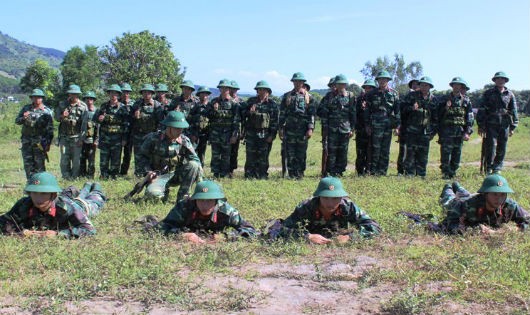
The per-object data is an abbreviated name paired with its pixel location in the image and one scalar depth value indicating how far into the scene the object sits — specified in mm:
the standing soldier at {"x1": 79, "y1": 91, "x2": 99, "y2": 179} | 10742
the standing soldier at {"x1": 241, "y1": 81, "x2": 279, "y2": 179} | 10430
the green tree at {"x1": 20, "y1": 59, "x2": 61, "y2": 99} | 36219
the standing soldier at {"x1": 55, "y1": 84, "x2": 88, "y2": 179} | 10555
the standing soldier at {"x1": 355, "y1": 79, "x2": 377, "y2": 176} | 10758
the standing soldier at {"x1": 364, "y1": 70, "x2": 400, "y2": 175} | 10438
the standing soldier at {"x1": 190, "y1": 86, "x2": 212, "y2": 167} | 10594
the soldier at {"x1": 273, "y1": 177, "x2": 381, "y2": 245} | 5641
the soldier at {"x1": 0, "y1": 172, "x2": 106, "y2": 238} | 5641
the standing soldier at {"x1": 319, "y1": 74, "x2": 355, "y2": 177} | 10445
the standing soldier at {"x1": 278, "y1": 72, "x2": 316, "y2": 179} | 10422
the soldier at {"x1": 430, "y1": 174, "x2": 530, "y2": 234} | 5797
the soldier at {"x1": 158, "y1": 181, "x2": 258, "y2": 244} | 5793
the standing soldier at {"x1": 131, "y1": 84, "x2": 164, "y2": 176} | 10586
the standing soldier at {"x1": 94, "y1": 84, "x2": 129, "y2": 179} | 10664
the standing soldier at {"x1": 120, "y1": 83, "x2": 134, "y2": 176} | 10836
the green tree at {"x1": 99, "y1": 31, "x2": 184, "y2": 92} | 31688
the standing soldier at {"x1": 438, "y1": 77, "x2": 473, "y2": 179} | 10289
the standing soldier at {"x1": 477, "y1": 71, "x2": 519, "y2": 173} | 10414
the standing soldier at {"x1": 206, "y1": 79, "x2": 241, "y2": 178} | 10523
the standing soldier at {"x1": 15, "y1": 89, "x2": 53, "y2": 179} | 10359
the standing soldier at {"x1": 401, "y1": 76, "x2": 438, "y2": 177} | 10383
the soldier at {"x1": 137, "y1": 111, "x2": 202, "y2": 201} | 7684
